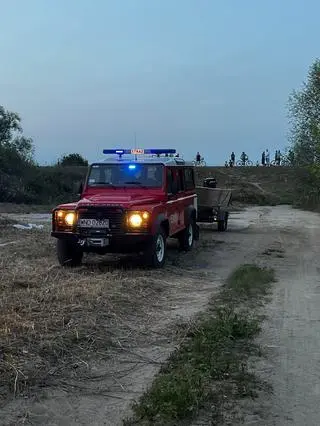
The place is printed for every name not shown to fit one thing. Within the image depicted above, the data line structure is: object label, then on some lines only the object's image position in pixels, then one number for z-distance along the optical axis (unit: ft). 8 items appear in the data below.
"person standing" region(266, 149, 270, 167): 202.04
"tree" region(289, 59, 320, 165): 103.60
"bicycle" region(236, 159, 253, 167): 200.13
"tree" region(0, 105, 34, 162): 153.22
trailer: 69.15
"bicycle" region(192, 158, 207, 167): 167.16
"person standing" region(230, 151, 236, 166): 206.55
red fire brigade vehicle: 37.55
